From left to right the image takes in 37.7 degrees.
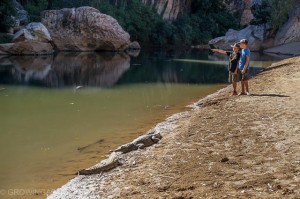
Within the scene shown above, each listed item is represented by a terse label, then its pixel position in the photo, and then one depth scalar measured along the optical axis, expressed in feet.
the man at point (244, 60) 36.67
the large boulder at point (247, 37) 139.10
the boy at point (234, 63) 37.69
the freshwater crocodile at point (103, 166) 20.58
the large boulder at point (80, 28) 117.80
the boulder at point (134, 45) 138.62
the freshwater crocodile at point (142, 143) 23.83
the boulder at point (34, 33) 95.86
